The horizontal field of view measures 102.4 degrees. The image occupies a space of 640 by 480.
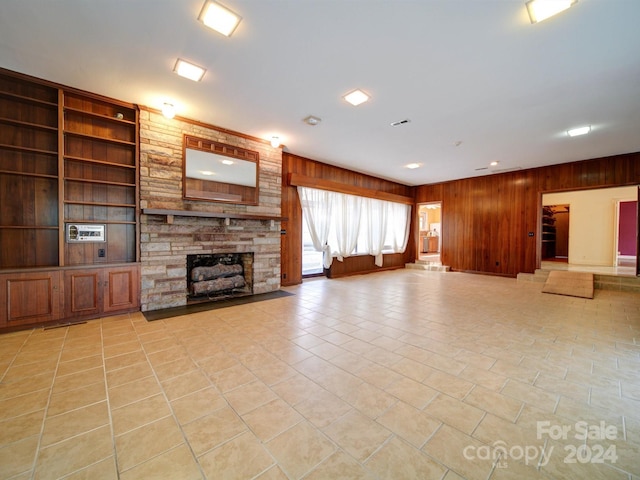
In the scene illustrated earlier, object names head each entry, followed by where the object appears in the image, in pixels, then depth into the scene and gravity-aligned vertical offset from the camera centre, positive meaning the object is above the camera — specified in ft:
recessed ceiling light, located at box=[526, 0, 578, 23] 6.40 +5.85
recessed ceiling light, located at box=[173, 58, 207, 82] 8.99 +5.94
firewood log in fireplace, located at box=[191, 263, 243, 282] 14.20 -2.14
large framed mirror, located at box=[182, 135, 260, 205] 13.41 +3.51
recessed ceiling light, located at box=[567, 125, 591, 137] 13.64 +5.82
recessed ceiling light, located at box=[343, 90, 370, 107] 10.59 +5.87
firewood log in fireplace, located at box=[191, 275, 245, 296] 14.08 -2.88
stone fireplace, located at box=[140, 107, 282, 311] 12.19 +0.75
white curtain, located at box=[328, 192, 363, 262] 21.38 +0.98
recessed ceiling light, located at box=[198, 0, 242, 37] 6.74 +5.94
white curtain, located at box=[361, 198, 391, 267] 24.38 +0.99
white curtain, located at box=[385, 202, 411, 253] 27.23 +1.13
